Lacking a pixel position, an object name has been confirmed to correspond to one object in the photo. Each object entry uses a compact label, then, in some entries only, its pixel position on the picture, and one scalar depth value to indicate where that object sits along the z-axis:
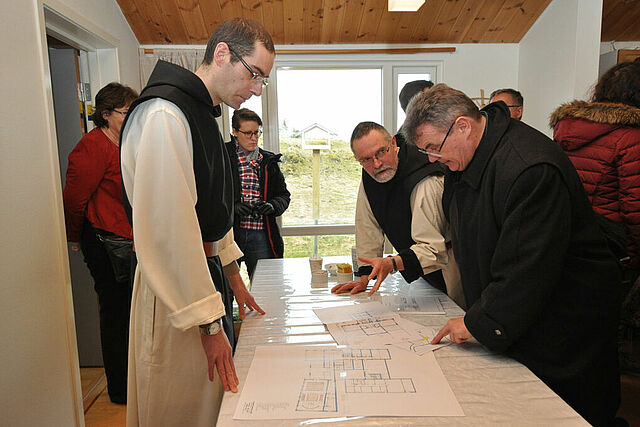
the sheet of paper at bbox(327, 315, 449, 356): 1.35
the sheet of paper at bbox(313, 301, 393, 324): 1.57
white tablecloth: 0.98
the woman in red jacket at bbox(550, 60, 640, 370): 1.86
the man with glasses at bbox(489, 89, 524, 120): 2.94
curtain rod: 3.92
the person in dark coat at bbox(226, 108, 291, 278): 3.08
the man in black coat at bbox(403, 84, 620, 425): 1.18
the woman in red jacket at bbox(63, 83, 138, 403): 2.38
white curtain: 3.75
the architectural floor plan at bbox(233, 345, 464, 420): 1.02
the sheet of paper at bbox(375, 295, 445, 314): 1.66
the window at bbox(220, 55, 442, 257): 4.09
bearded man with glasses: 1.78
